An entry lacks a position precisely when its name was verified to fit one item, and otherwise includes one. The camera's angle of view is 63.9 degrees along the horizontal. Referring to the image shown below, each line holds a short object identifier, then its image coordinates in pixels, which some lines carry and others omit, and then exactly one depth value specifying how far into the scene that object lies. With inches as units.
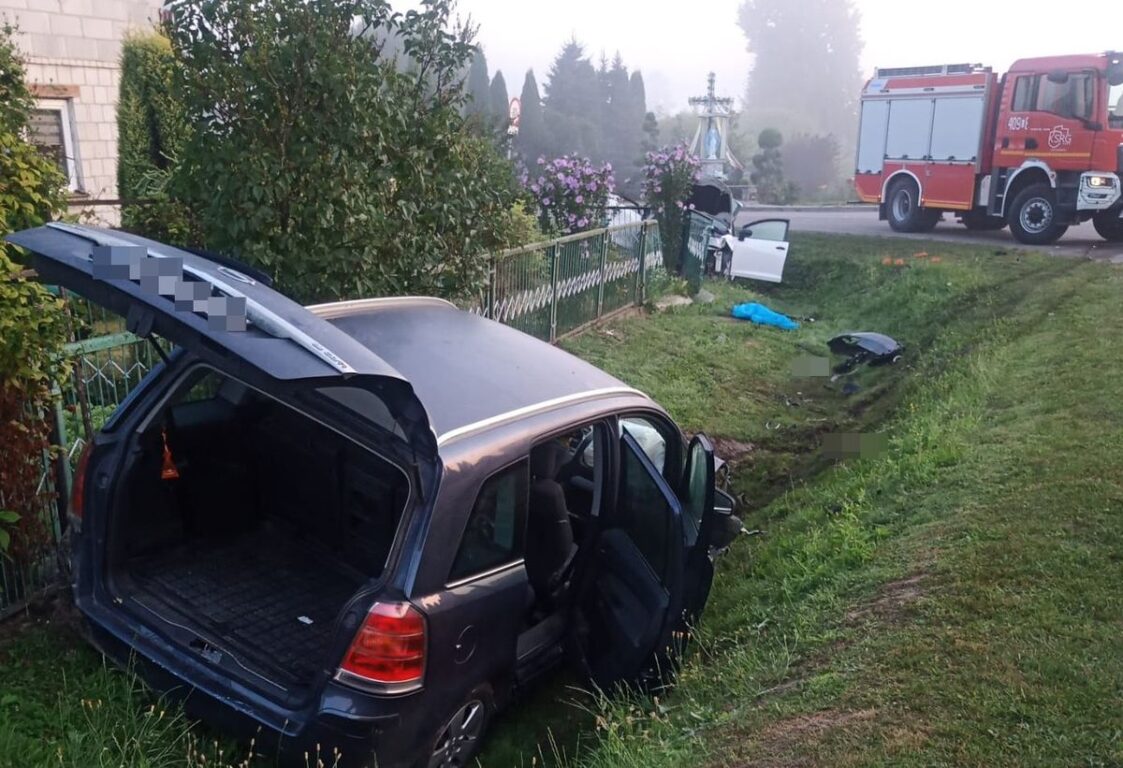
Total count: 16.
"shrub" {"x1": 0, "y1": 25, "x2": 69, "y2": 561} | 125.6
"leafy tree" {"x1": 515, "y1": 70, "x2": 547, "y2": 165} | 1881.2
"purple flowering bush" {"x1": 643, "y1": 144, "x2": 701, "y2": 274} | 522.6
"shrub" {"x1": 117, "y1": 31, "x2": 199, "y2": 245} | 462.3
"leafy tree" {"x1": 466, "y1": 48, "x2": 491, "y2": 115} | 2018.9
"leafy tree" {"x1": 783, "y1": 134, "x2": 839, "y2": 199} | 2021.4
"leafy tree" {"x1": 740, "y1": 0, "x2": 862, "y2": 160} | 3745.1
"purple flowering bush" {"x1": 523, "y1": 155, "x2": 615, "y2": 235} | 438.3
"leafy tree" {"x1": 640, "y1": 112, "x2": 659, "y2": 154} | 1846.7
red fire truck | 585.9
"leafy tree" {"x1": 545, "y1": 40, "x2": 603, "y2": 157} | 2001.7
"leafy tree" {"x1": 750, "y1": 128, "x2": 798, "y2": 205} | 1397.8
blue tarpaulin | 478.9
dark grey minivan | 108.8
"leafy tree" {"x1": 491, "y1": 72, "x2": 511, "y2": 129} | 1989.7
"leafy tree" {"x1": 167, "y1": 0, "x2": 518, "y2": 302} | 172.7
